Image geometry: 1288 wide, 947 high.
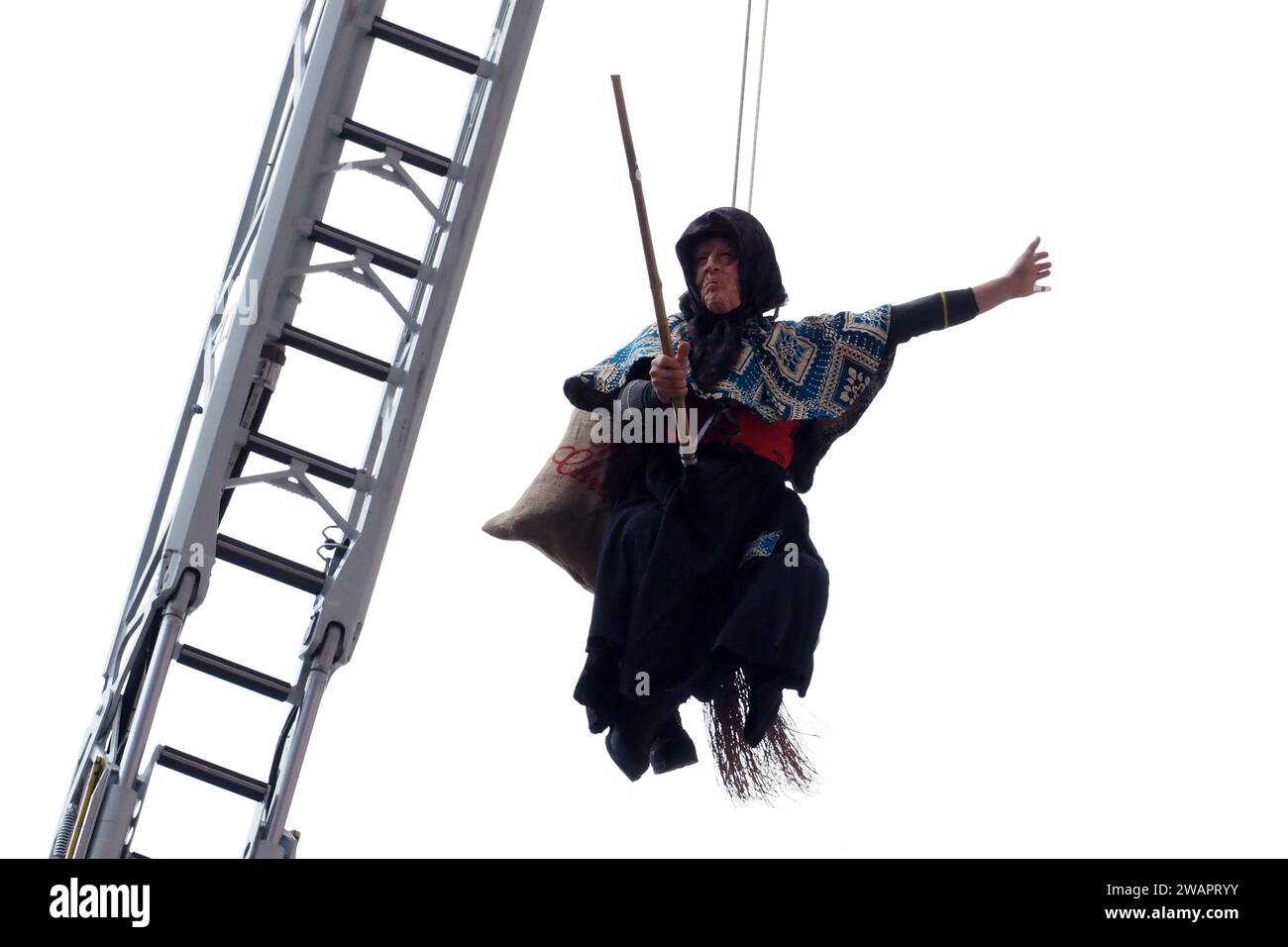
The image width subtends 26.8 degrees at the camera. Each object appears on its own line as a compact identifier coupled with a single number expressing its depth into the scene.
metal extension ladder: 6.29
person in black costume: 5.98
